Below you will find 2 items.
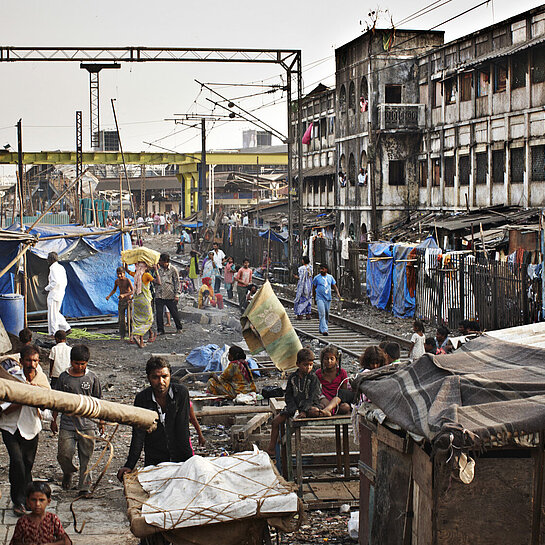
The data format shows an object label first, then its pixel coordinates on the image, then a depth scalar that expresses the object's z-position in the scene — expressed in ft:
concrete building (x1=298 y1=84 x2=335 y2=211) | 146.61
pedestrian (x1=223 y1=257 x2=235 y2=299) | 78.59
